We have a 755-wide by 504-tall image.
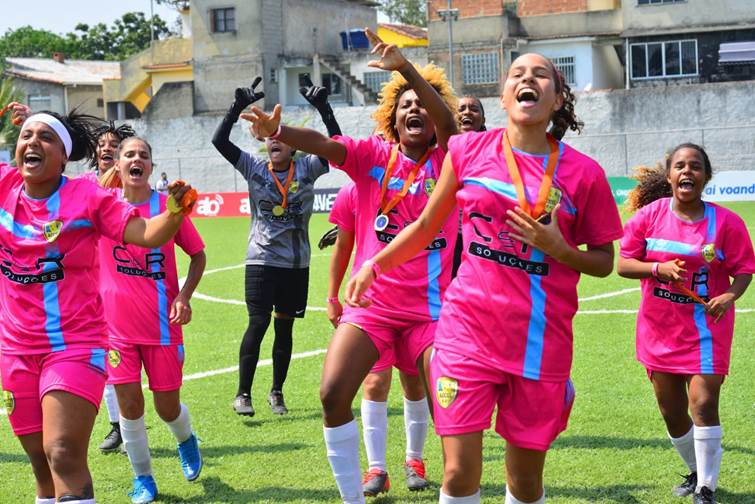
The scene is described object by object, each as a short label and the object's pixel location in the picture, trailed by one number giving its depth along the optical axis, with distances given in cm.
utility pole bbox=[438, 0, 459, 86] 5176
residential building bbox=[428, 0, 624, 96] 5303
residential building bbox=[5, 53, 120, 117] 7512
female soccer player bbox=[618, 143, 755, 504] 670
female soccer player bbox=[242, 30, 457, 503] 613
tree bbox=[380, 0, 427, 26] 9456
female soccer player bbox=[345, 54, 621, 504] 499
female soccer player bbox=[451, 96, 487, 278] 821
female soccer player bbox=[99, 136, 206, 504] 716
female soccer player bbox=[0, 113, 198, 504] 545
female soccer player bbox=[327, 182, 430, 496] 707
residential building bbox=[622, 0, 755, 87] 4906
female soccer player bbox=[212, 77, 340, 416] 985
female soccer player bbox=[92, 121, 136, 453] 851
